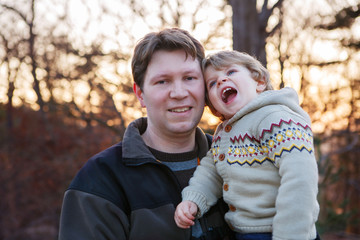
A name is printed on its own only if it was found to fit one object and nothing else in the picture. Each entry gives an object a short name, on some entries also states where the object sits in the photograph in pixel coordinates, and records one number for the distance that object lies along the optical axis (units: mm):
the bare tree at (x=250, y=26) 4074
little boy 1737
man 2082
